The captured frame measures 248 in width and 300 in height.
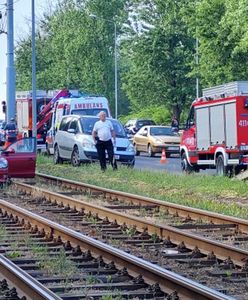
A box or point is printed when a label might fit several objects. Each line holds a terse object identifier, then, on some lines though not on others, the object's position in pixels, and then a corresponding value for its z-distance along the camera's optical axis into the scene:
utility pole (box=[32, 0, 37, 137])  37.19
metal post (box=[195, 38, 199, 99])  58.99
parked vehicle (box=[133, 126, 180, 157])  48.16
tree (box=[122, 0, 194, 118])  67.29
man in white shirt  27.48
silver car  31.62
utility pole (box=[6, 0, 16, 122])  38.75
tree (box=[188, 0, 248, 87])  50.91
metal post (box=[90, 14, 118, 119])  71.09
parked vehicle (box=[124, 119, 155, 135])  66.79
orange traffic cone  39.97
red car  23.45
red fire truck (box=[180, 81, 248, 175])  26.81
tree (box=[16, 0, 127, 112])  71.75
